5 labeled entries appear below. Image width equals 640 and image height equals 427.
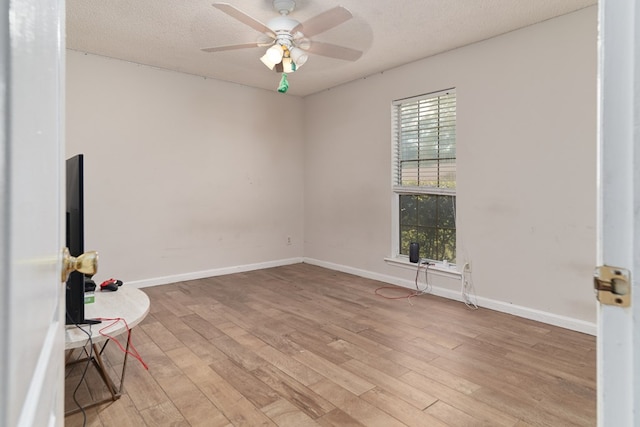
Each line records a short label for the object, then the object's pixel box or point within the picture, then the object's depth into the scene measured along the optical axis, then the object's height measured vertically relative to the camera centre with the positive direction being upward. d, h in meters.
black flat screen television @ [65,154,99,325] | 1.57 -0.08
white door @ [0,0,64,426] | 0.32 +0.00
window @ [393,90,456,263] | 3.83 +0.43
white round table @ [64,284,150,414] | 1.66 -0.55
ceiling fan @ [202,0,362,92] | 2.36 +1.31
